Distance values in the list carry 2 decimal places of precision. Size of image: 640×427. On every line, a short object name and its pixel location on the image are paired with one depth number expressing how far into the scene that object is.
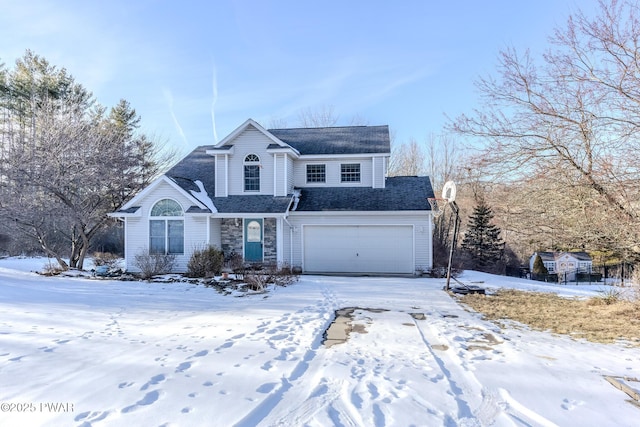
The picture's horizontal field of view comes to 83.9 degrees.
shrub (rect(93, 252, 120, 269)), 15.99
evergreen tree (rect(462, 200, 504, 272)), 28.53
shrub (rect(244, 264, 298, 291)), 10.48
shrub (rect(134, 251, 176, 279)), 12.90
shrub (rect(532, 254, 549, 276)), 26.61
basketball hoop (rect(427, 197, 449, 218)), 14.01
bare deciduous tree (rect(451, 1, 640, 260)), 7.28
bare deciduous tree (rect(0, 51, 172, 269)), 13.68
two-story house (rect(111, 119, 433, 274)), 14.31
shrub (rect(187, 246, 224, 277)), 12.90
